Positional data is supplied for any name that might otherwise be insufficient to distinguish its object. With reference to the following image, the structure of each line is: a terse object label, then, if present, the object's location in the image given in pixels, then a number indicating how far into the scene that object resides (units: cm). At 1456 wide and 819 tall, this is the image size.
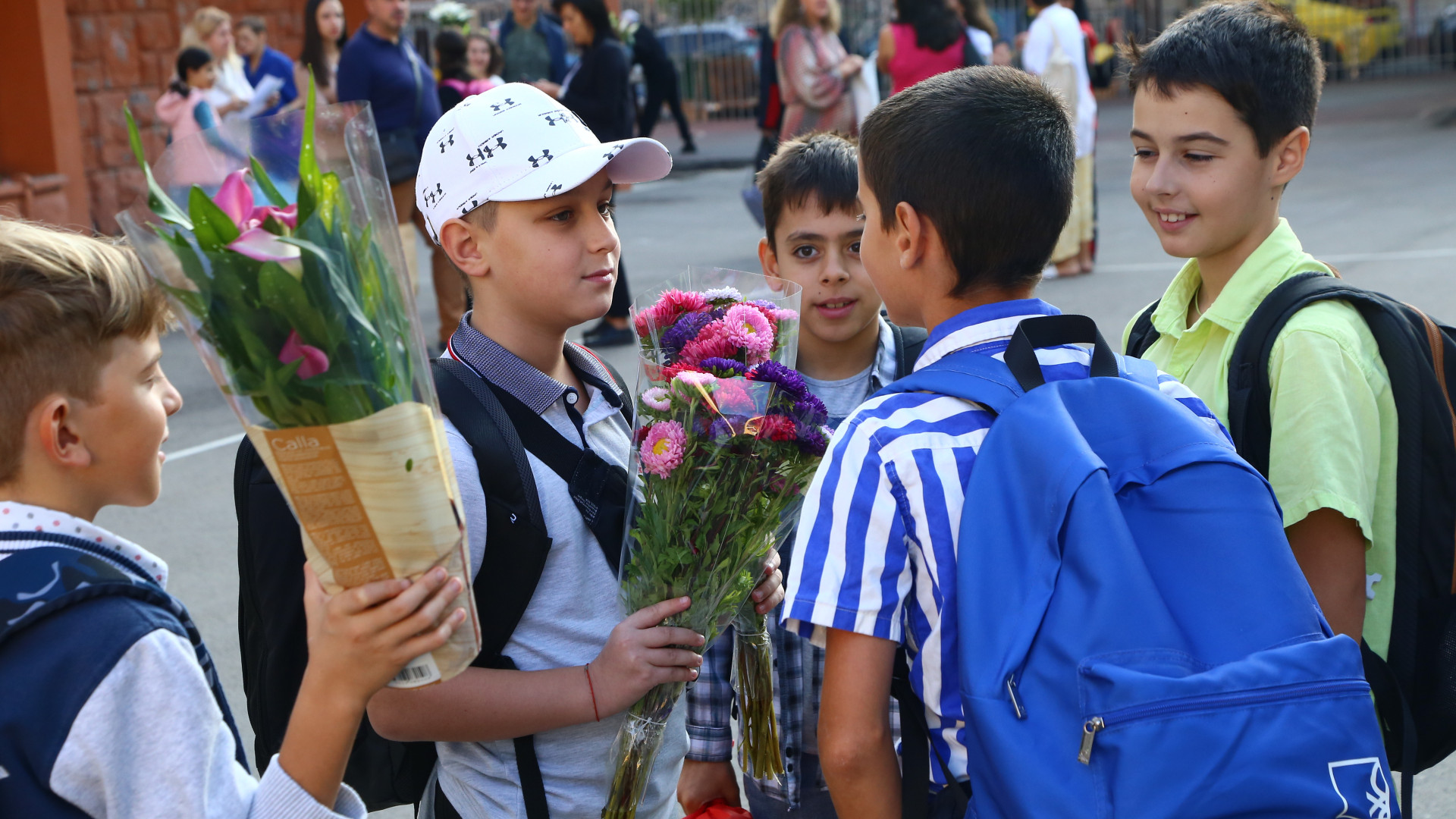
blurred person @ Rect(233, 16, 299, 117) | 1190
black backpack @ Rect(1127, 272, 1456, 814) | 211
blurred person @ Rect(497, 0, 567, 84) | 1409
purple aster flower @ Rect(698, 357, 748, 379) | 196
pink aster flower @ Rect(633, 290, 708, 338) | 212
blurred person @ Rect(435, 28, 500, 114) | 938
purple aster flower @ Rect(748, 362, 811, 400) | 191
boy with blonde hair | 138
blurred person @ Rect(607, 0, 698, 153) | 1625
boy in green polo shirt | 205
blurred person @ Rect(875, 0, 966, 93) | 909
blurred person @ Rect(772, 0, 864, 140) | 969
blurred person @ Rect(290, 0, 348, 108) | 984
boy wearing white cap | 192
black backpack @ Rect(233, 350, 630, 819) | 190
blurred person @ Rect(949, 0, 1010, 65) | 952
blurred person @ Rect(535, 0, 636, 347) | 866
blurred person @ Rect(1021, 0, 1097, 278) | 926
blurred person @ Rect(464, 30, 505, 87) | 1302
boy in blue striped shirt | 164
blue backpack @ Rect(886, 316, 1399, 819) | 142
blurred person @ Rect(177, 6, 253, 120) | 1105
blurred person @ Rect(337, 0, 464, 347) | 778
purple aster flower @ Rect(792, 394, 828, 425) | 193
